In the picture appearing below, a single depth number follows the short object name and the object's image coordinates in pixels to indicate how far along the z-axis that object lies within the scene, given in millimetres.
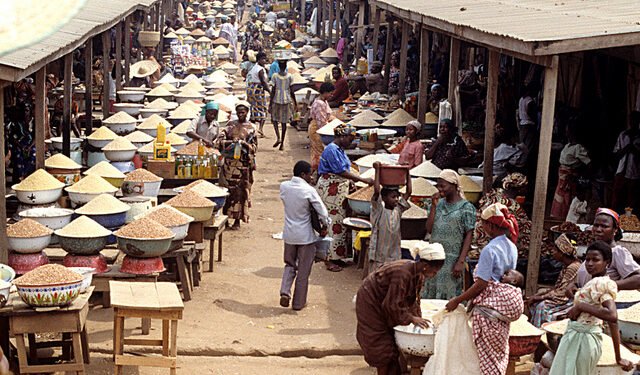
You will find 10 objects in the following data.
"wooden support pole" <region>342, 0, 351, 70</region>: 25956
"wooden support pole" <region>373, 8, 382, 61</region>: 21164
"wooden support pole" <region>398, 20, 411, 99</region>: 16656
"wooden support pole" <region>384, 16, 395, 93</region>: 19531
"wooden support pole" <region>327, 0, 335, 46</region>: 29233
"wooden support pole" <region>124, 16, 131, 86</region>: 18797
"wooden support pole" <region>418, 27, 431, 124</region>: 14062
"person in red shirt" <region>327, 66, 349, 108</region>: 18703
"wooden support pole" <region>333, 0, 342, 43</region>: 27541
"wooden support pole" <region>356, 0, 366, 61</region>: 24500
